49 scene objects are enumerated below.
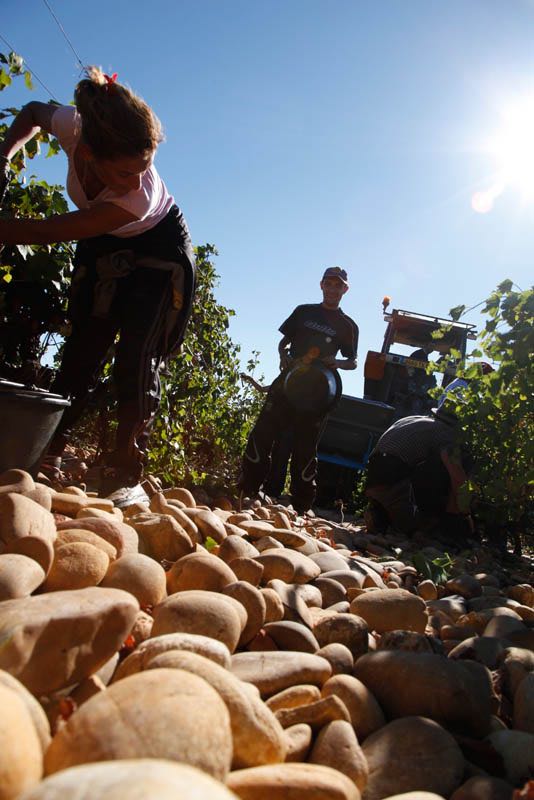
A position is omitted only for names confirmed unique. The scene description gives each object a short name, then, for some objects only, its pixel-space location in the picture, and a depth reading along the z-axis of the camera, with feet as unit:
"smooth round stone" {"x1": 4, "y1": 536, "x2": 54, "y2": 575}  4.53
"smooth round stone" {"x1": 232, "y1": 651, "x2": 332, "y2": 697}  4.17
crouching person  15.88
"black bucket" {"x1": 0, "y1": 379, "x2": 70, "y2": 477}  6.93
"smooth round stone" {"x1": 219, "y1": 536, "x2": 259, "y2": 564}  6.80
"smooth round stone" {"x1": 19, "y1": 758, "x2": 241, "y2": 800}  1.80
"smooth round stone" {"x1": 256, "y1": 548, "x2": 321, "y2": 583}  6.84
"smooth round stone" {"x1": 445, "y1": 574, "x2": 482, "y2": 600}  9.11
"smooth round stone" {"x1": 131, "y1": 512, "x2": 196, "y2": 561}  6.52
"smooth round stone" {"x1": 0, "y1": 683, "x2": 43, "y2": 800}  2.14
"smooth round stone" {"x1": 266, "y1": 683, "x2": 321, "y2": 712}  4.00
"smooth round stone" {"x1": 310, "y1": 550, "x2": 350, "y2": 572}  8.03
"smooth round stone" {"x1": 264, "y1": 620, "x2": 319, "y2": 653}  5.07
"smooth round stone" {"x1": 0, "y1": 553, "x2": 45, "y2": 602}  4.05
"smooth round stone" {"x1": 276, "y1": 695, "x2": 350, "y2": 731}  3.80
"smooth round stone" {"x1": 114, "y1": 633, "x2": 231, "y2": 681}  3.63
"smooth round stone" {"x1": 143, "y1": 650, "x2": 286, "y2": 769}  3.10
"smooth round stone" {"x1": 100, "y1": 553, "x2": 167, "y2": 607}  4.83
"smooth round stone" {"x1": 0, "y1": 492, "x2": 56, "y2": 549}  4.92
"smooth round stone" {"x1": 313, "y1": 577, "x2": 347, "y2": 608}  6.95
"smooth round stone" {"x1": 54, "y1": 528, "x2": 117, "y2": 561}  5.21
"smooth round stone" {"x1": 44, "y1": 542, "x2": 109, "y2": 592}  4.64
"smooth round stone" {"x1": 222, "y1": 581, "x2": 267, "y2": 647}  5.02
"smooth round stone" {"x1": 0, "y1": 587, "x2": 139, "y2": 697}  3.14
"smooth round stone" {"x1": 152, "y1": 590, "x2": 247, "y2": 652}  4.26
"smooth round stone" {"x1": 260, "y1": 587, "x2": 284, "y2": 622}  5.50
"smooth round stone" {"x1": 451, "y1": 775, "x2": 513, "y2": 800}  3.43
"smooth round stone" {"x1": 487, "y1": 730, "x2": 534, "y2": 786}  3.90
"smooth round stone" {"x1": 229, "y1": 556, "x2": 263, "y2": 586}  6.20
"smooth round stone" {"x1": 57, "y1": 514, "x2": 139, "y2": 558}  5.68
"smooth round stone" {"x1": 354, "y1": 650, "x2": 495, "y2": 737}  4.30
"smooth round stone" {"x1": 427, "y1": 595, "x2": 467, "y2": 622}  7.76
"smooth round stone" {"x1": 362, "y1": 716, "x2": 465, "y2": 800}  3.55
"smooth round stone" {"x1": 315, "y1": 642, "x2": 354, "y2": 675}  4.84
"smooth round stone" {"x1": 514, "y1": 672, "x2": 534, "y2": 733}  4.52
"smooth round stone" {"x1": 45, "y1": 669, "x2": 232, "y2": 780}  2.38
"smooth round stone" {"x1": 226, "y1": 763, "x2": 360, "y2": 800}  2.78
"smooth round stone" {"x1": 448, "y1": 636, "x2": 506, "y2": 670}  5.71
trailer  23.41
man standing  15.56
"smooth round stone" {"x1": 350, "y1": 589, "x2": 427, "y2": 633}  6.19
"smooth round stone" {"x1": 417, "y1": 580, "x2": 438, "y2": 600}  8.79
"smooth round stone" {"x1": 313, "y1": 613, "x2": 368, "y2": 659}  5.49
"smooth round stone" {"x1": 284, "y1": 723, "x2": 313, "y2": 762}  3.49
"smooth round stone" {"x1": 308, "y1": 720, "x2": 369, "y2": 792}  3.47
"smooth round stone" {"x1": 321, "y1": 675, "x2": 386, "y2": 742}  4.17
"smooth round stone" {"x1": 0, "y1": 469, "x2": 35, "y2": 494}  6.07
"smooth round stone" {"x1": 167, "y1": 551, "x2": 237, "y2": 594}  5.40
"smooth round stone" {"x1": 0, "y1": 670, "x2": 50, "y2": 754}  2.66
